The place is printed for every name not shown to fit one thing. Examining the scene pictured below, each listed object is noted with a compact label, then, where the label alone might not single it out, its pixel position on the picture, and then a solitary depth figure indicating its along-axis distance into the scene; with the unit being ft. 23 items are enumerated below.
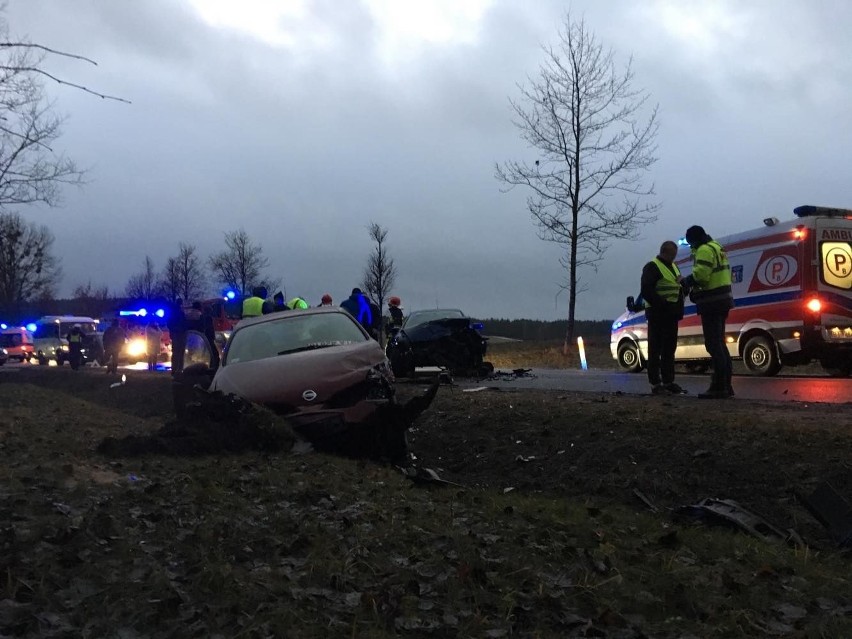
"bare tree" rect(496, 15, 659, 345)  85.05
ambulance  44.91
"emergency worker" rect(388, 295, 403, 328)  57.82
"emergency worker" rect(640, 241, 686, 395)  33.45
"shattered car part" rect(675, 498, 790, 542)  16.43
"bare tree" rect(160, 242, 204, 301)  187.42
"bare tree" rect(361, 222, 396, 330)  122.31
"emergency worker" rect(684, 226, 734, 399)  31.55
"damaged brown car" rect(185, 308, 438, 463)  23.24
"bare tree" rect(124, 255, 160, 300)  212.02
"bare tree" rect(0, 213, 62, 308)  206.49
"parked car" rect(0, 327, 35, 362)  136.56
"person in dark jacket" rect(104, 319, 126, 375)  81.56
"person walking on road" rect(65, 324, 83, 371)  96.07
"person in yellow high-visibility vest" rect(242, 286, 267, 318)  48.19
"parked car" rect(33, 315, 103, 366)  126.39
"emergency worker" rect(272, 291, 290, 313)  50.56
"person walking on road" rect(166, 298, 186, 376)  55.42
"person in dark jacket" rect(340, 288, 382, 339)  48.49
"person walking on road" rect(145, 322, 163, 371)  87.15
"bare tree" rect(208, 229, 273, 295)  157.17
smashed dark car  53.83
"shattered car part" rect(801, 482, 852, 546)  16.42
